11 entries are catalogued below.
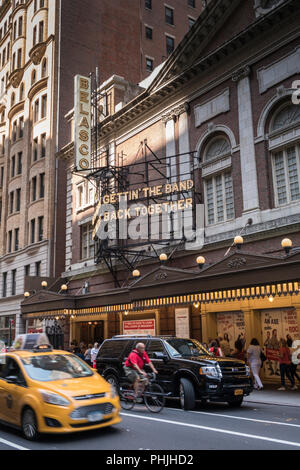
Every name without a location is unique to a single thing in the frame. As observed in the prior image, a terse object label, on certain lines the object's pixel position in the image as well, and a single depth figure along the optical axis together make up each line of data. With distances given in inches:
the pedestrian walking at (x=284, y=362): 618.8
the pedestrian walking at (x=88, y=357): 806.5
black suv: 467.8
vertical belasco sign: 1057.5
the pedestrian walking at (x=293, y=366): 644.1
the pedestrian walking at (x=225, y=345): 793.4
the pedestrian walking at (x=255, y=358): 647.1
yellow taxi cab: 318.0
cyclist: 464.4
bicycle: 456.8
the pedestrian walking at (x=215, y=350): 670.5
